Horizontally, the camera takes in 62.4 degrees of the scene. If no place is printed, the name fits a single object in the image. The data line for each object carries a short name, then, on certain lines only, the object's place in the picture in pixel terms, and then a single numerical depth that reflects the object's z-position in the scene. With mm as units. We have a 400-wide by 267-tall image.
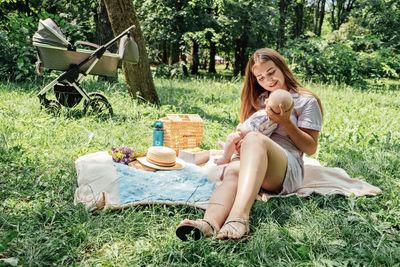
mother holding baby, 1907
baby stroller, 4086
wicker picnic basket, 3531
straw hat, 3043
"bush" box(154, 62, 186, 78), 10709
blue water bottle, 3510
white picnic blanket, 2352
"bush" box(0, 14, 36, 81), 6602
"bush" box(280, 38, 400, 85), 9234
